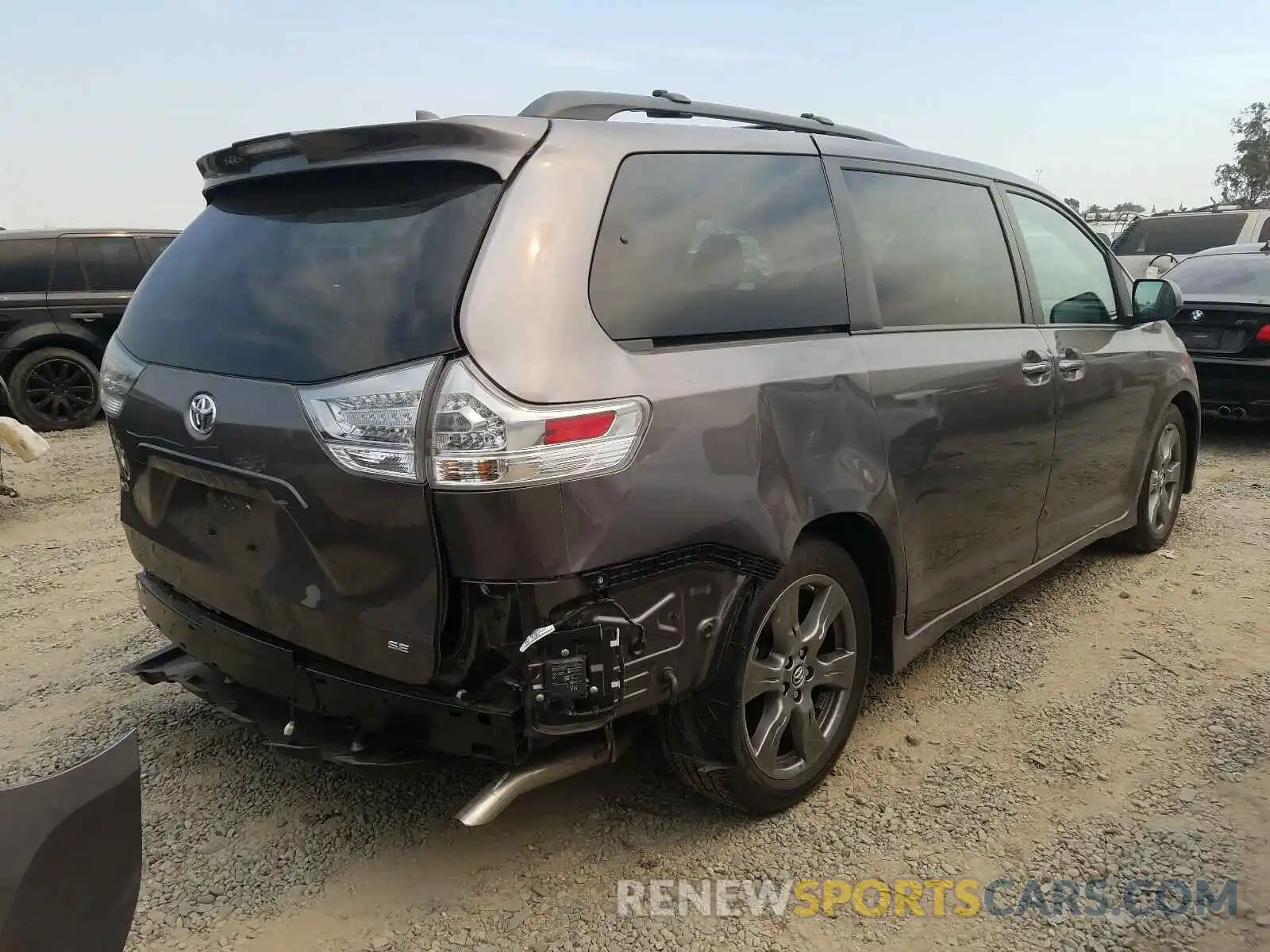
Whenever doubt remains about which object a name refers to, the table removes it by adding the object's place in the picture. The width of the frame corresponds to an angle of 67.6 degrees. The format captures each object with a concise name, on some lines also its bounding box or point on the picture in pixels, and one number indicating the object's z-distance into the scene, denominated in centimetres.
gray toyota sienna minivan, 201
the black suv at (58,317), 862
